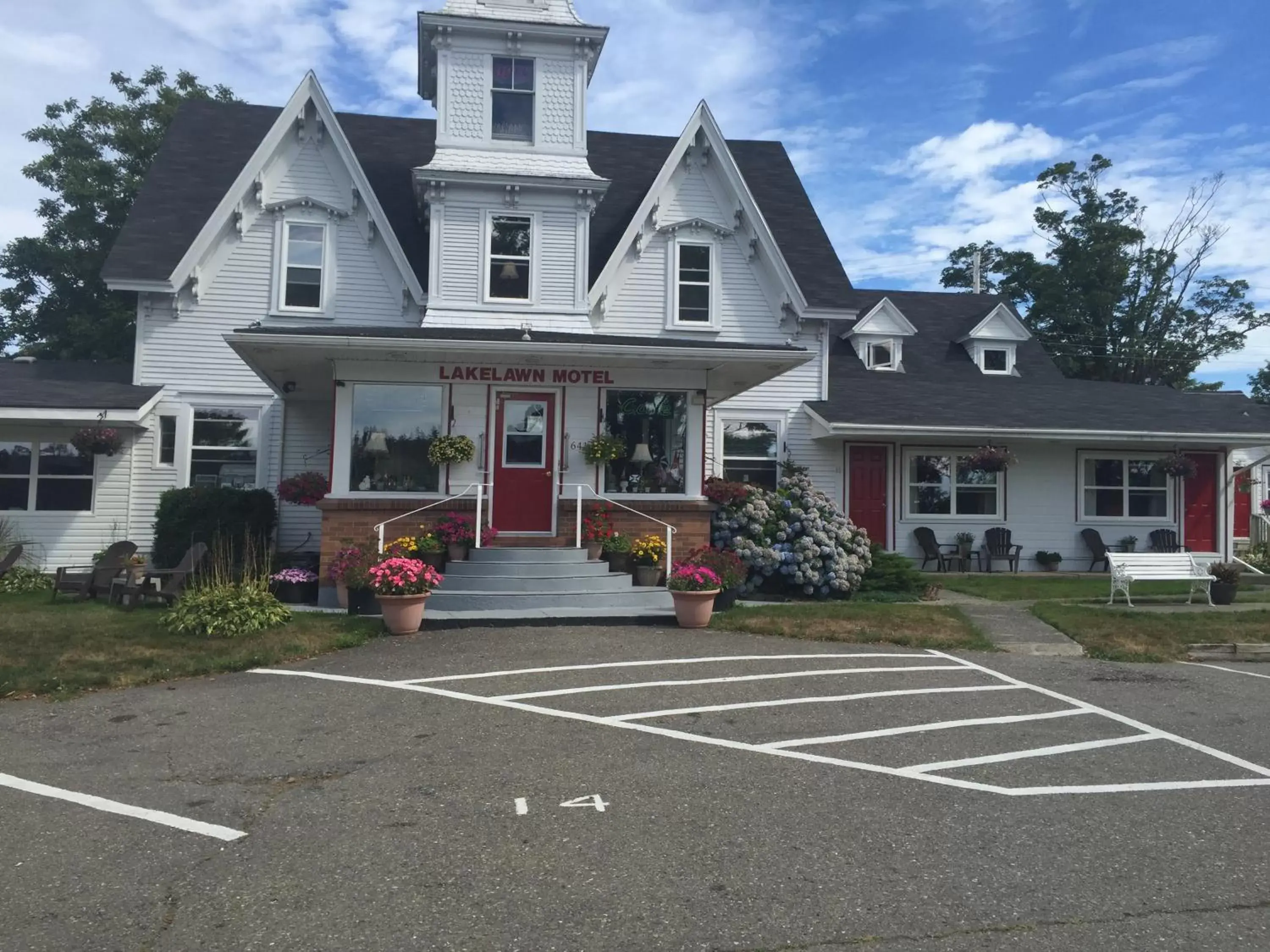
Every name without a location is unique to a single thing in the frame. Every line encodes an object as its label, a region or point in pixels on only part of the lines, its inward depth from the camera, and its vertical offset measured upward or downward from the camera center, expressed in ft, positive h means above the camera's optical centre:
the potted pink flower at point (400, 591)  34.63 -2.46
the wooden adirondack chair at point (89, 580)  43.09 -2.89
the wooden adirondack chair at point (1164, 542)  65.00 -0.04
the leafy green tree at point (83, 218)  99.50 +32.20
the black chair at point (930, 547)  61.87 -0.75
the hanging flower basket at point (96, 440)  50.39 +4.13
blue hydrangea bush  46.85 -0.45
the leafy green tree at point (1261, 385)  179.11 +30.52
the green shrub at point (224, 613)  33.32 -3.35
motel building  45.06 +9.29
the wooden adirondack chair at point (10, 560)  46.39 -2.21
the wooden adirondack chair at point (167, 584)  39.83 -2.91
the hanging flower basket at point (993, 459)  60.64 +5.05
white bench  44.55 -1.33
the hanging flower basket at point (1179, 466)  63.31 +5.03
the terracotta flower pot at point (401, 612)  34.63 -3.25
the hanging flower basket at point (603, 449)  44.47 +3.73
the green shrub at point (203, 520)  50.55 -0.01
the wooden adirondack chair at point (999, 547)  62.75 -0.63
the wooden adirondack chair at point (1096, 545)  63.72 -0.37
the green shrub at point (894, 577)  49.24 -2.22
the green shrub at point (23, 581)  47.50 -3.34
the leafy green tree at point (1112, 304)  134.82 +34.35
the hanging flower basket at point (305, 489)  47.85 +1.68
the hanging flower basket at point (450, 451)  43.60 +3.45
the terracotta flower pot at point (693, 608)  36.63 -3.02
